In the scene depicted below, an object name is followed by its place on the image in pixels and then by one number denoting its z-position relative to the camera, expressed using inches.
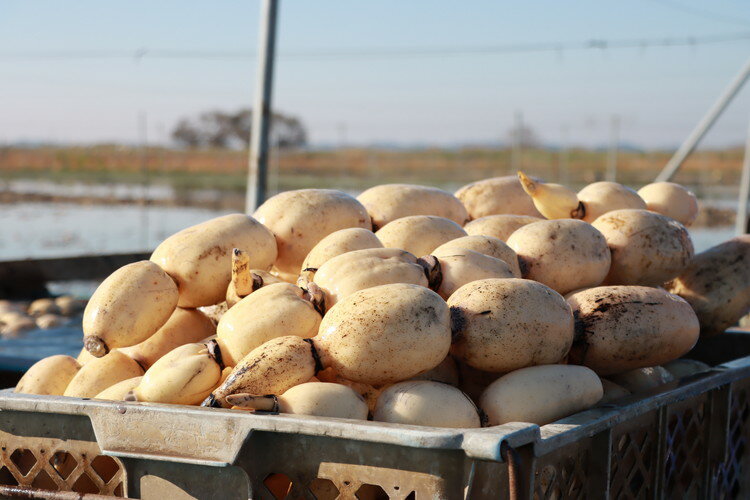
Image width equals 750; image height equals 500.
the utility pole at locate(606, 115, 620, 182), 923.7
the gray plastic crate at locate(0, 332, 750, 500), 68.7
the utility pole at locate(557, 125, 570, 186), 1315.2
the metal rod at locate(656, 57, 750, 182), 427.5
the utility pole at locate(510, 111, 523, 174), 1042.6
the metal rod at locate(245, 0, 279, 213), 270.5
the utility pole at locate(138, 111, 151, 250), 553.0
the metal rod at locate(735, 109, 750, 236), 459.8
